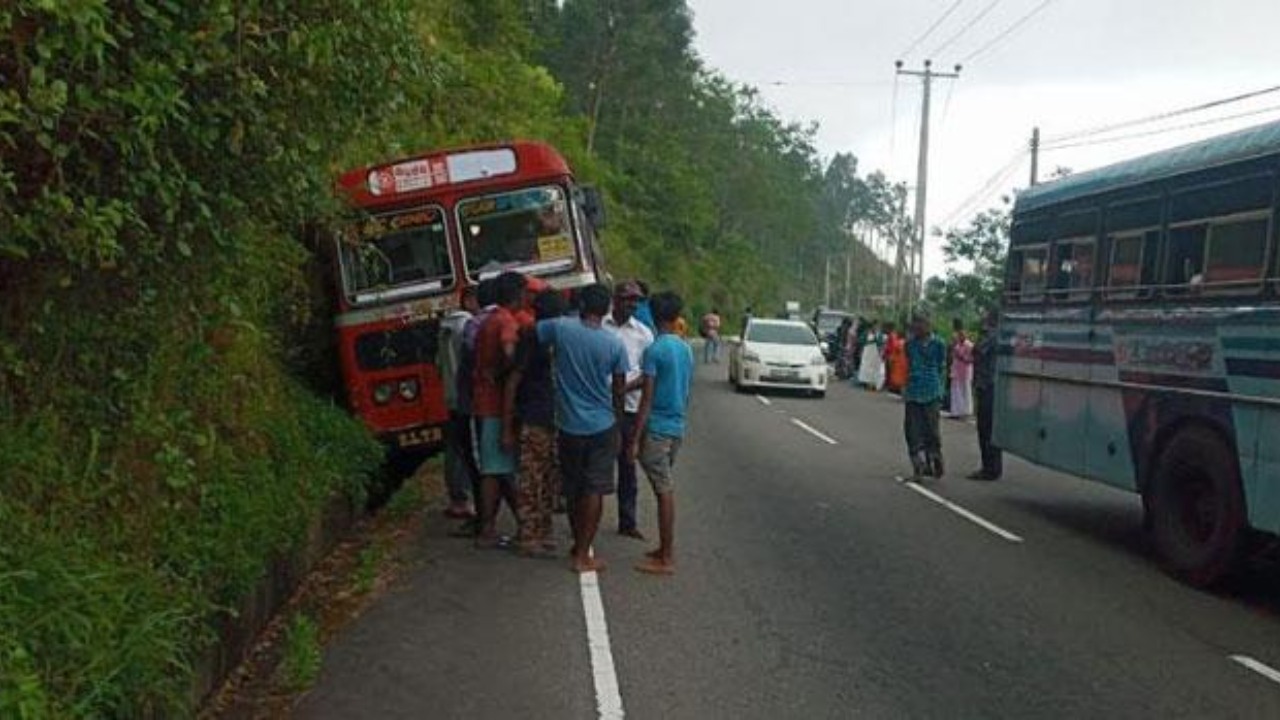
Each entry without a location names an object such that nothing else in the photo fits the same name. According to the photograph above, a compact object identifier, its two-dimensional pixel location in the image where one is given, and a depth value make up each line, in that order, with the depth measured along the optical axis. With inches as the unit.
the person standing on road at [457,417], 386.3
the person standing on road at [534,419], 347.3
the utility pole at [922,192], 1563.7
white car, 1048.2
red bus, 440.8
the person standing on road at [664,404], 342.6
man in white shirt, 379.6
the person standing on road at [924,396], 534.3
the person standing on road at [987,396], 548.7
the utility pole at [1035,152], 1264.8
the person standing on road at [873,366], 1298.0
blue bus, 325.4
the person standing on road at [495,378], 351.6
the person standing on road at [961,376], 949.2
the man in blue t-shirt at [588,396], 329.7
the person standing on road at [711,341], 1525.6
